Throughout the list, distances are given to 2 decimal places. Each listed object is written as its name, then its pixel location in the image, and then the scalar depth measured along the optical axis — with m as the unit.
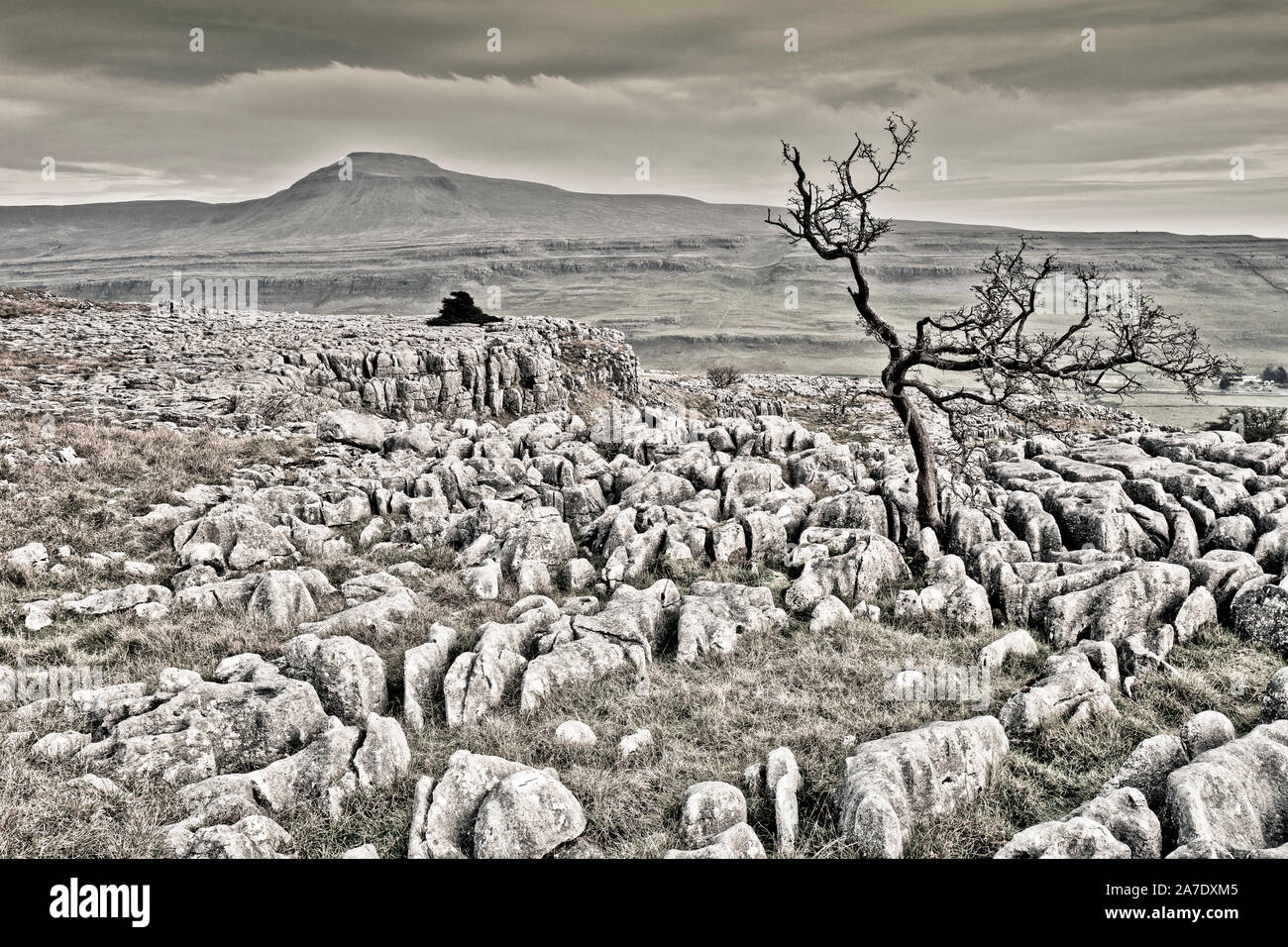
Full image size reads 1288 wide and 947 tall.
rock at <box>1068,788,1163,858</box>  6.71
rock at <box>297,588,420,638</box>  11.75
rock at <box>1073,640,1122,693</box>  10.16
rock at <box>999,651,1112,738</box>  9.12
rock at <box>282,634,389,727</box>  9.80
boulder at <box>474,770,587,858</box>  6.96
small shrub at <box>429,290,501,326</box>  50.38
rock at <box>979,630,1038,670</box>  10.88
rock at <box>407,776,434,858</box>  7.00
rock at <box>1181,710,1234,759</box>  8.15
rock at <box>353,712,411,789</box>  8.28
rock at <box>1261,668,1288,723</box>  8.70
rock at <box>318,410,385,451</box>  23.81
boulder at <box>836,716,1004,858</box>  7.05
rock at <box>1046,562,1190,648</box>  11.66
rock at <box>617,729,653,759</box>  8.87
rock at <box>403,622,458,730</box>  9.84
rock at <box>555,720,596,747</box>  9.05
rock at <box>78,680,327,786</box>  8.28
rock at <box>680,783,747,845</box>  7.29
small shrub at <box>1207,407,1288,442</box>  25.48
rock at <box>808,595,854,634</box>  12.37
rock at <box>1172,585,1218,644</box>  11.49
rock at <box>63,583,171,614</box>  12.34
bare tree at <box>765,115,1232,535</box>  14.51
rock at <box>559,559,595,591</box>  14.41
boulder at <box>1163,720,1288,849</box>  6.84
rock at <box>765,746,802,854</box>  7.20
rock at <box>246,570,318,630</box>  12.34
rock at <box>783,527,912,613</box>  13.33
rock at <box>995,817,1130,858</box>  6.37
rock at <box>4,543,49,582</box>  13.37
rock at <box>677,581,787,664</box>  11.65
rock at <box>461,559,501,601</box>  13.76
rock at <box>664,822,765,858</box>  6.63
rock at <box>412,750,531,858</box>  7.14
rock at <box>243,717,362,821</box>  7.89
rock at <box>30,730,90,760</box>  8.41
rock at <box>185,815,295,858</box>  6.82
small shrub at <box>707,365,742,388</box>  73.06
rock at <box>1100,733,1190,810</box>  7.66
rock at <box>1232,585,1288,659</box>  11.23
